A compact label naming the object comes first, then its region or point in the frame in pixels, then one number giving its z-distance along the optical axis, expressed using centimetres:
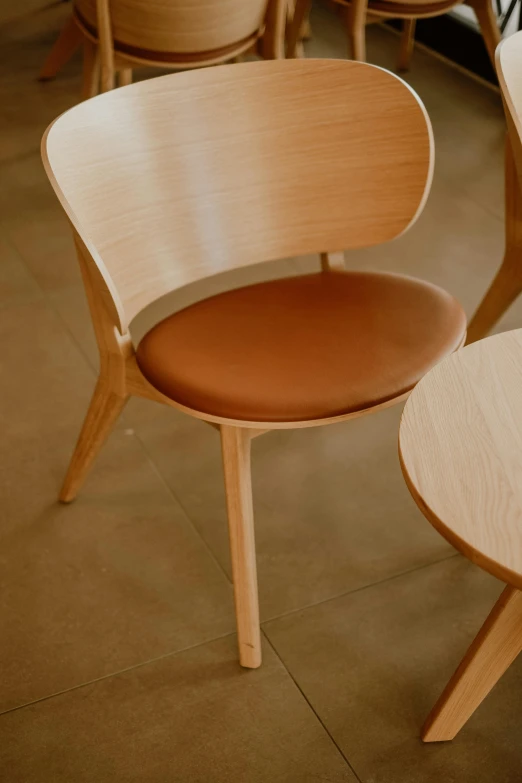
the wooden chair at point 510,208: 159
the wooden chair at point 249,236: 134
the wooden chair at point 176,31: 240
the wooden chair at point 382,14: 296
